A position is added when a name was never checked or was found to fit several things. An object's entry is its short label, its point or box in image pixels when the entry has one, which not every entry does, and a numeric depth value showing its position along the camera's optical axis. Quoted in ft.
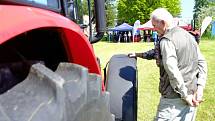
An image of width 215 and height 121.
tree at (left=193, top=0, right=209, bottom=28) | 142.89
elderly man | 6.65
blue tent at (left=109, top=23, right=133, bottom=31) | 82.58
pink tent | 65.58
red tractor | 2.55
